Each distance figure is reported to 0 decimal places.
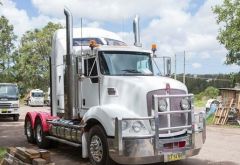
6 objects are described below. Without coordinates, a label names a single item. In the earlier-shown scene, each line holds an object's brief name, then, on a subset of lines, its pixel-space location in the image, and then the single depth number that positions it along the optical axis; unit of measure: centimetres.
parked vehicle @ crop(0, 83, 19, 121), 2606
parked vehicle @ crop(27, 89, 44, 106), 5206
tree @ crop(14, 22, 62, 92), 6000
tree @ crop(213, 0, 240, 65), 2256
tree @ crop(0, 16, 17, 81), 5248
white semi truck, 904
